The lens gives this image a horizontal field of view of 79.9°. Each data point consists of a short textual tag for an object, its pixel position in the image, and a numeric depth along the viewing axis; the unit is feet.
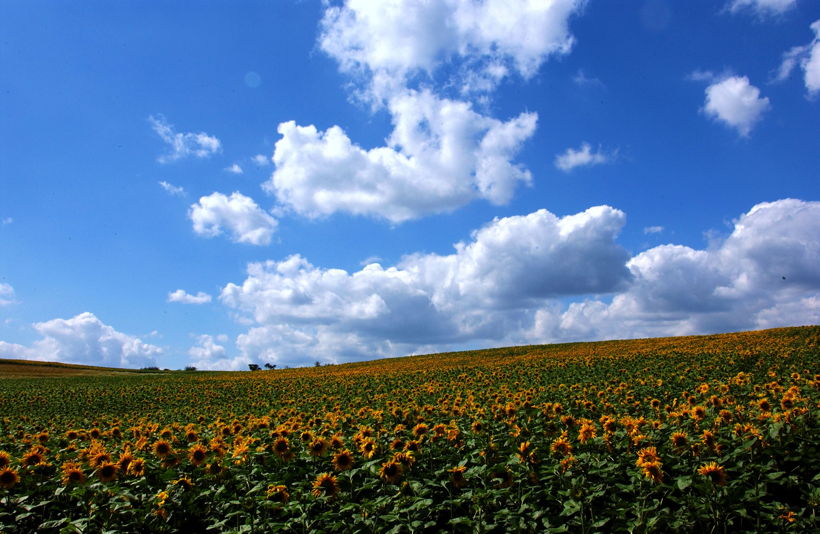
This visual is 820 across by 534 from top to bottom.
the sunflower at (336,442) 23.68
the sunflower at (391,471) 19.70
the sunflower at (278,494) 19.04
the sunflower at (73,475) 20.20
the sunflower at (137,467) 21.65
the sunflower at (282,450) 22.39
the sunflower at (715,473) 16.89
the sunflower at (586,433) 22.74
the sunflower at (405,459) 20.42
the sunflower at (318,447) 22.76
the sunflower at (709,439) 19.69
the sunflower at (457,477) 19.53
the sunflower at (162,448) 23.53
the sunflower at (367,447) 22.94
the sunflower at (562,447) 21.33
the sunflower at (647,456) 18.92
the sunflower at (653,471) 17.70
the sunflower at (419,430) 25.79
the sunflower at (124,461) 21.80
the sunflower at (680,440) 20.70
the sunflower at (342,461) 21.22
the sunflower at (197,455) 21.93
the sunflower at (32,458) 22.76
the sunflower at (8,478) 20.30
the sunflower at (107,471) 20.67
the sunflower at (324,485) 19.15
